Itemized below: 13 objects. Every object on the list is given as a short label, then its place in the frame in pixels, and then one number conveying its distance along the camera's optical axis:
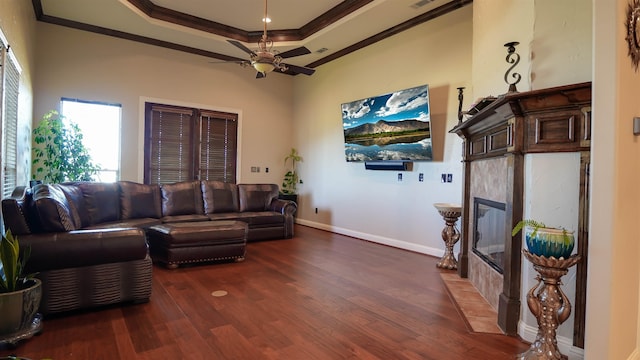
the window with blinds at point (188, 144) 6.36
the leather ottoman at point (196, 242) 4.02
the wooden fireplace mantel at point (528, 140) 2.08
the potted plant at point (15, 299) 2.12
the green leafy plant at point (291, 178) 7.87
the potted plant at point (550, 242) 1.91
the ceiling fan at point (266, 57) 3.89
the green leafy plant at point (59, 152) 4.98
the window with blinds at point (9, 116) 3.17
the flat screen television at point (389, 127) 4.82
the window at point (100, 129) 5.64
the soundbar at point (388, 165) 5.24
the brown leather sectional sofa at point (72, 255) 2.55
